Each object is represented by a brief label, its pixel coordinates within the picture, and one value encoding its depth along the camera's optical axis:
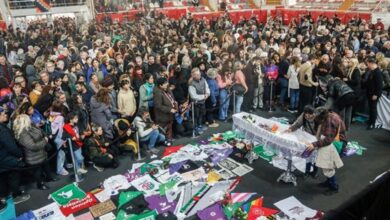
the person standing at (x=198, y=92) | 7.37
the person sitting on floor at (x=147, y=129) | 6.68
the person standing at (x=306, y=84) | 7.85
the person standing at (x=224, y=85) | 8.05
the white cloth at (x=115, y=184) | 5.60
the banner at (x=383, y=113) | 7.59
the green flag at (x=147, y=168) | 6.13
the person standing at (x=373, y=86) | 7.20
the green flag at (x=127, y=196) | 5.23
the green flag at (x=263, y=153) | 6.58
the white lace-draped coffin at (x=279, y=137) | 5.21
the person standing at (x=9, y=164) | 5.00
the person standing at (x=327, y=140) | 4.96
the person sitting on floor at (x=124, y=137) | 6.59
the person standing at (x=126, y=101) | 6.68
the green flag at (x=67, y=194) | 5.40
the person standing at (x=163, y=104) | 6.81
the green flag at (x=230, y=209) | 4.83
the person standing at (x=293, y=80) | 8.17
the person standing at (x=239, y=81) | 8.09
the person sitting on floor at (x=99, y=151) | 6.16
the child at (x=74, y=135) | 5.74
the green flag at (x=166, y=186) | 5.47
